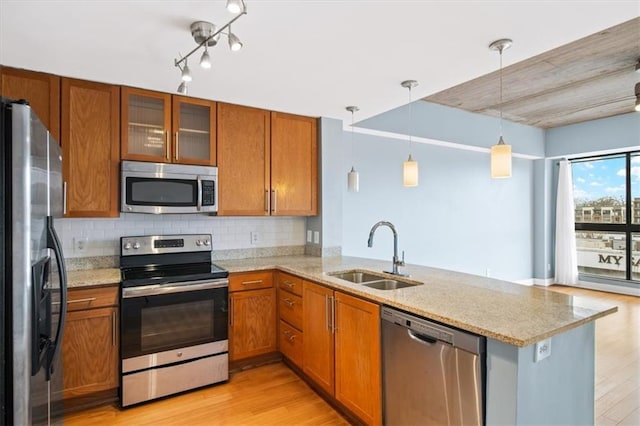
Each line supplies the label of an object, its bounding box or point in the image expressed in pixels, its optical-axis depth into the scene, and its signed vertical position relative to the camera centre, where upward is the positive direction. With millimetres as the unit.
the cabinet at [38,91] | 2439 +845
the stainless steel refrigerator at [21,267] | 1135 -181
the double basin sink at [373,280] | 2570 -521
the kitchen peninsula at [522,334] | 1451 -503
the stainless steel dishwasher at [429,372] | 1575 -785
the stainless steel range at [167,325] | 2545 -846
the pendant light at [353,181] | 3578 +304
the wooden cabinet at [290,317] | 2893 -886
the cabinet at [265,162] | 3270 +477
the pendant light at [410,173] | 2843 +307
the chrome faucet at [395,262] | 2668 -387
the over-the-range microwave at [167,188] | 2822 +195
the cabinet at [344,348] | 2104 -902
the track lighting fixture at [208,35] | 1732 +938
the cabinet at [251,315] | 3014 -895
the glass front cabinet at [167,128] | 2871 +703
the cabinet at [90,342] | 2420 -900
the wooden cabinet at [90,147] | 2646 +486
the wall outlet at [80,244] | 2912 -261
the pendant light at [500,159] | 2129 +316
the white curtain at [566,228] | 6258 -293
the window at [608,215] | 5840 -63
